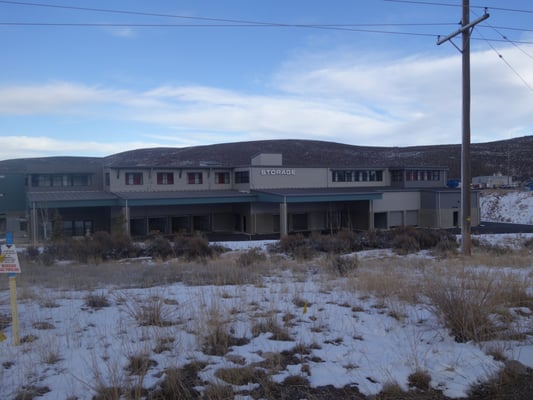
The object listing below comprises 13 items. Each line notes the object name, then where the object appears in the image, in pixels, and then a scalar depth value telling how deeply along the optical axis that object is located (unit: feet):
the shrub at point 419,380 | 15.26
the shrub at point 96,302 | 24.79
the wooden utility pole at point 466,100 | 56.18
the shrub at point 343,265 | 38.00
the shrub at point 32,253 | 62.47
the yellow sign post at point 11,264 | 19.03
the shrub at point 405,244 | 64.90
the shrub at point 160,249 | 71.40
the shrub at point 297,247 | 61.11
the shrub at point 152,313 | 21.21
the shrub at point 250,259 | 48.39
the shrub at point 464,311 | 19.20
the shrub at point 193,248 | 68.31
